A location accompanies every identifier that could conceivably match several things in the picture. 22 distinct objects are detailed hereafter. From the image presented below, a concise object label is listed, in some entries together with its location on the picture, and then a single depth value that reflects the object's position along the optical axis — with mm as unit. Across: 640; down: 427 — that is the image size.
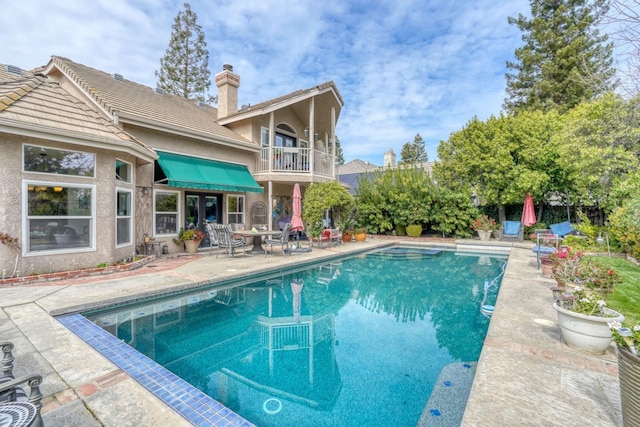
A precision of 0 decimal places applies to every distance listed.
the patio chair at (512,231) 19969
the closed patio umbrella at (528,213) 19016
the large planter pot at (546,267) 10109
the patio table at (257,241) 13758
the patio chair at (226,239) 13320
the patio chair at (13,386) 2296
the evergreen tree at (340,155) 58997
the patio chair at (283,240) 14492
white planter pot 4363
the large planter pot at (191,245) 14219
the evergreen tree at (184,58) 29938
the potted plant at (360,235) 20344
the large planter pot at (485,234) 20672
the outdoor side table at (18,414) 2027
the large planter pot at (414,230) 22422
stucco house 8641
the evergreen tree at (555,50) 26453
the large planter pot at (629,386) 2590
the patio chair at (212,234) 13682
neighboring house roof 43906
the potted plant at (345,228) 19203
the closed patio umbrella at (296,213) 15648
